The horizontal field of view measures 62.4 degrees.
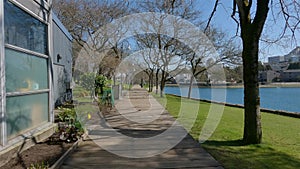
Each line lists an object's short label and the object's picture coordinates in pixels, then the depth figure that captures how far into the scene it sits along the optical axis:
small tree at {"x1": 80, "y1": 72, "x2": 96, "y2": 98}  12.65
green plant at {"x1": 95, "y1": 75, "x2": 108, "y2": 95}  13.07
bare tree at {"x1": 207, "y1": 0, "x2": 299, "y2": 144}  4.59
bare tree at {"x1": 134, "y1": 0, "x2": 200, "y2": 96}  14.20
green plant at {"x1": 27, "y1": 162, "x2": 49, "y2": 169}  3.17
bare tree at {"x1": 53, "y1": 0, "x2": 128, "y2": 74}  16.27
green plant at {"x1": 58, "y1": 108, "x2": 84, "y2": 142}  4.80
